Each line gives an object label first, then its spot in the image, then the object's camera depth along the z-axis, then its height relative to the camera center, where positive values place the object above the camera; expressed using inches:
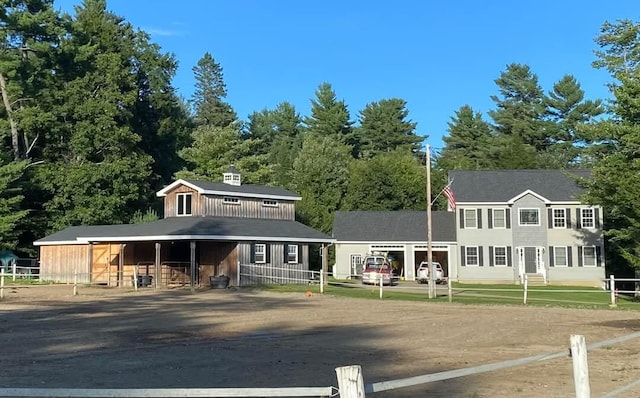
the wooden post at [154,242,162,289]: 1523.4 -32.1
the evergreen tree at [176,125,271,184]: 2642.7 +369.3
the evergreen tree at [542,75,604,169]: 3203.7 +636.9
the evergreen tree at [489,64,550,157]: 3388.3 +720.0
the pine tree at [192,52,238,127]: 4128.9 +1027.3
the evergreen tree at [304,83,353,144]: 3663.9 +717.2
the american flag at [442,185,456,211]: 1626.5 +131.8
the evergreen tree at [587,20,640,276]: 1300.4 +182.6
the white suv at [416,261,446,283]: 1881.8 -60.3
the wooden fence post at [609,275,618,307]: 1075.8 -68.9
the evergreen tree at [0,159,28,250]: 1950.1 +154.7
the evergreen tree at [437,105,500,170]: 3309.5 +560.4
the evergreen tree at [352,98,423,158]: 3727.9 +653.0
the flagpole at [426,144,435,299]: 1262.3 -3.9
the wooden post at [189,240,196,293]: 1488.7 -14.9
